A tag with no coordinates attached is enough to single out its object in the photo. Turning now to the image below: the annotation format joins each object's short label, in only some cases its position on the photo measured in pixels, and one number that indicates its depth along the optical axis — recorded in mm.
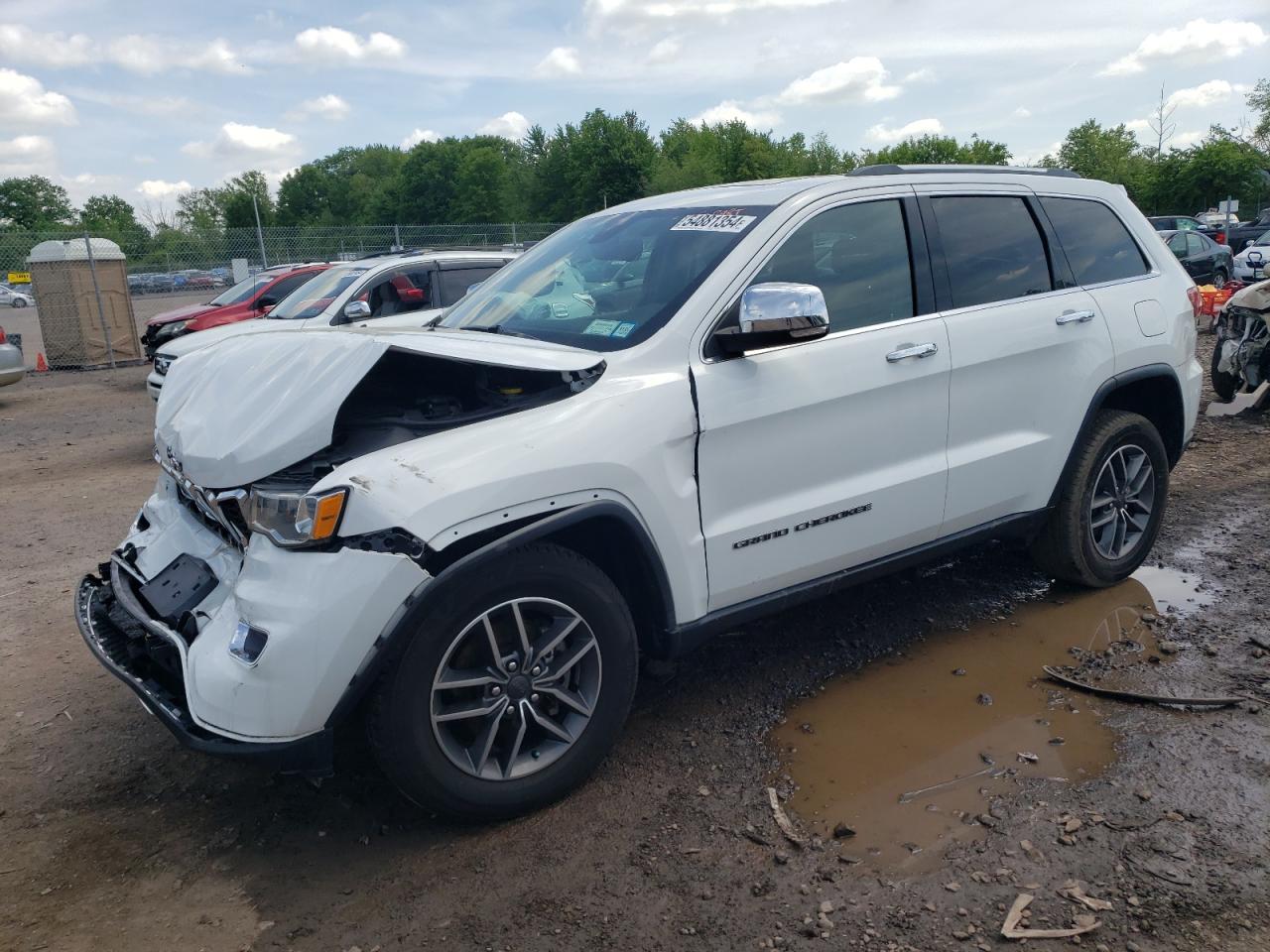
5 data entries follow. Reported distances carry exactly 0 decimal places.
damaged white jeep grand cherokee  2730
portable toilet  16875
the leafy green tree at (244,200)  71812
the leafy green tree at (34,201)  84562
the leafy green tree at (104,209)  85688
